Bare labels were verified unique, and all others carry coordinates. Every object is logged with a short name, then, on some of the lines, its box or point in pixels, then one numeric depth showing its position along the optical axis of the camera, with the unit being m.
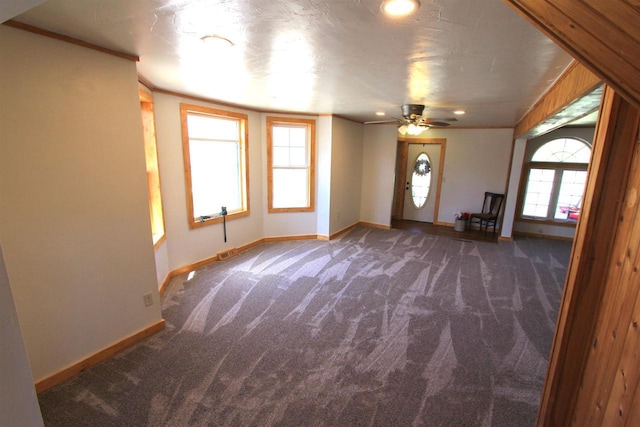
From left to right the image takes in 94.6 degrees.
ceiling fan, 3.72
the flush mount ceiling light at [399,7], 1.27
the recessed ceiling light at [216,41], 1.73
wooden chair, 6.19
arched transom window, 5.86
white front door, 7.01
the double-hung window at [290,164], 5.03
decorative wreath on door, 7.07
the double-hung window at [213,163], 3.87
